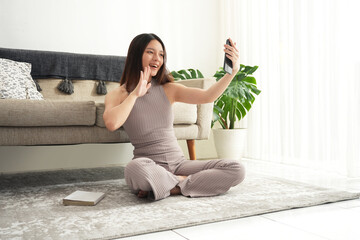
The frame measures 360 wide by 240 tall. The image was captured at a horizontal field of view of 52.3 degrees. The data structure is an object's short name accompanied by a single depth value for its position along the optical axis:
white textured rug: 1.24
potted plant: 3.19
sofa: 2.02
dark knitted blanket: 2.76
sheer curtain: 2.50
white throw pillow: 2.44
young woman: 1.68
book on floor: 1.59
